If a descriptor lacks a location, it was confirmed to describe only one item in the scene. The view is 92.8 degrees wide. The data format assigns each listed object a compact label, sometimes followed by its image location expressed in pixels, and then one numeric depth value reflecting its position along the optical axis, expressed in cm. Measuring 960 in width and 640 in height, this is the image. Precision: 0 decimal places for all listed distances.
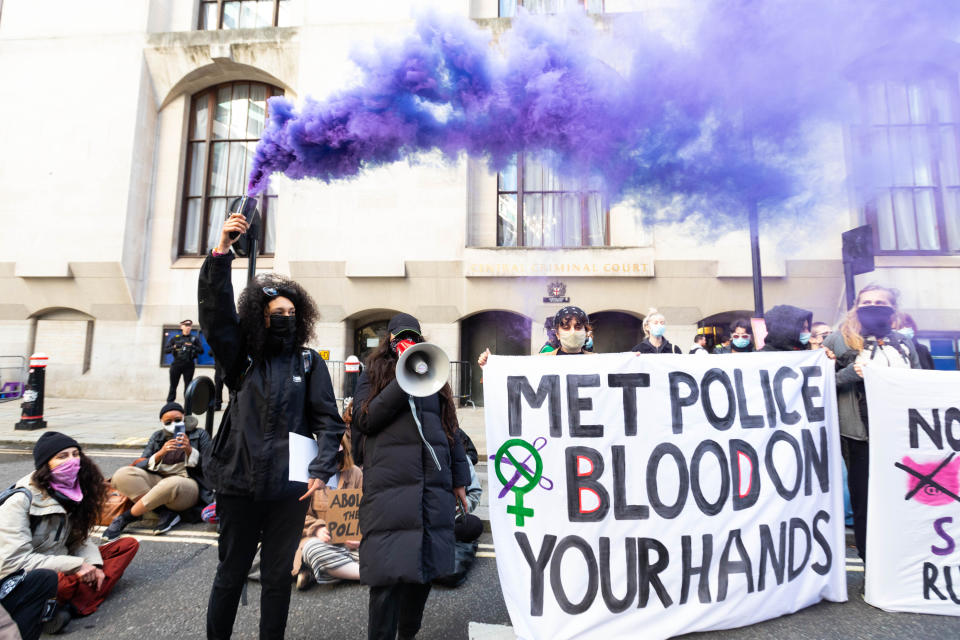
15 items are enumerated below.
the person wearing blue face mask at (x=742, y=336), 469
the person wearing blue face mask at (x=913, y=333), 375
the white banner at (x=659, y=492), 245
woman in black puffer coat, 203
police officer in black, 1093
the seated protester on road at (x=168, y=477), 403
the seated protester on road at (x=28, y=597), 217
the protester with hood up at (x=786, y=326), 342
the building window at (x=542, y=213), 1227
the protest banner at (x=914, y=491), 277
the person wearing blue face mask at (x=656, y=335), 490
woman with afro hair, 210
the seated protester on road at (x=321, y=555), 308
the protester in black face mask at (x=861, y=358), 316
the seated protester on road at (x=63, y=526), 249
